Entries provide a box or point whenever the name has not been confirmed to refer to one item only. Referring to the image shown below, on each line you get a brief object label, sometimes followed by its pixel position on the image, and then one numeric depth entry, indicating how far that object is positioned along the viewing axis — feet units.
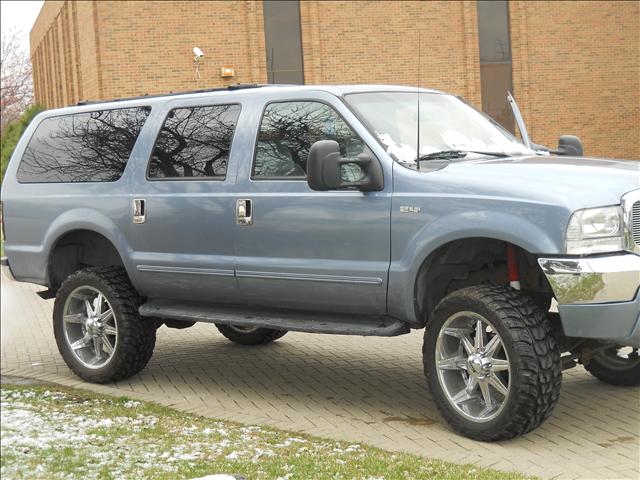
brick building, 90.07
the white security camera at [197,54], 88.84
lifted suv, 18.72
